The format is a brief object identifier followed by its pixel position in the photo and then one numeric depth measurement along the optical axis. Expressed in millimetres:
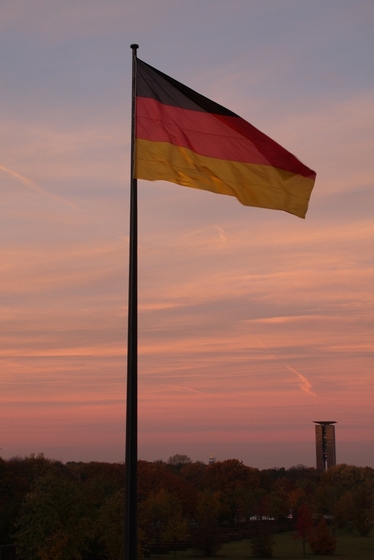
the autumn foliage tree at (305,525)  87562
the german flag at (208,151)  13867
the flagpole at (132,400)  11727
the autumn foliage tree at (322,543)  84562
